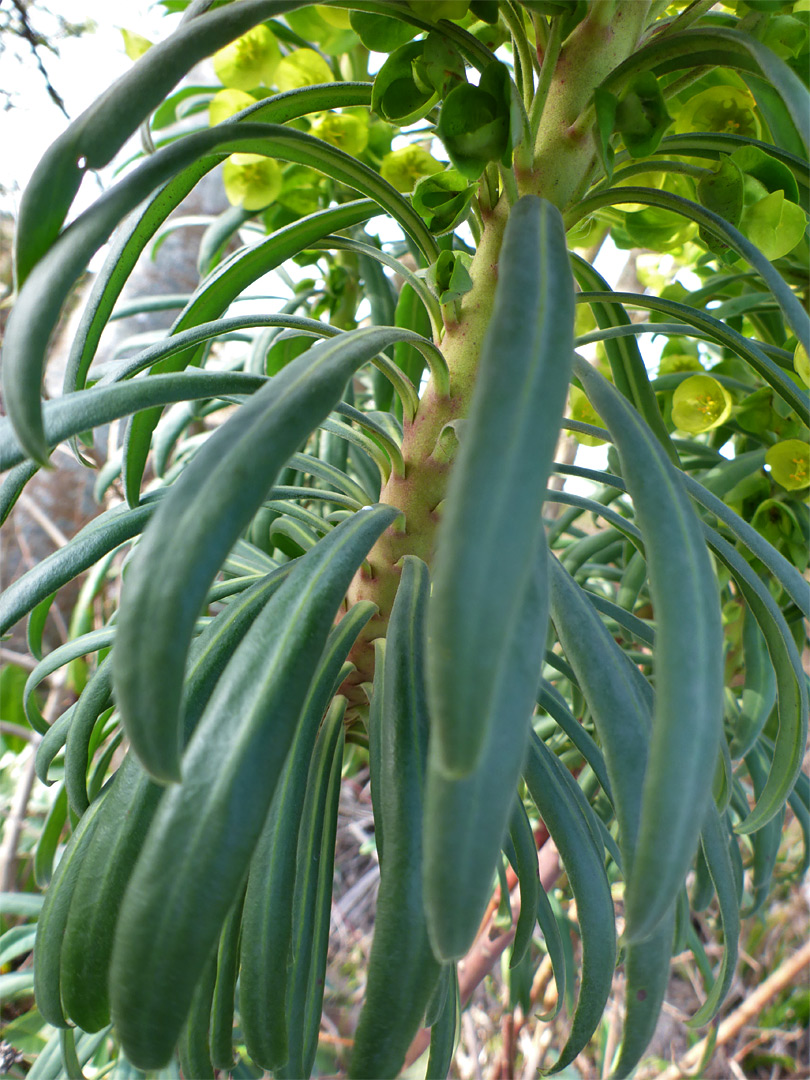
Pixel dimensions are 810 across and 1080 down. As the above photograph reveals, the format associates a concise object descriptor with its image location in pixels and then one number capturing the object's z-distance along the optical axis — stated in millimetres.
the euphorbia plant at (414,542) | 81
